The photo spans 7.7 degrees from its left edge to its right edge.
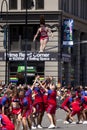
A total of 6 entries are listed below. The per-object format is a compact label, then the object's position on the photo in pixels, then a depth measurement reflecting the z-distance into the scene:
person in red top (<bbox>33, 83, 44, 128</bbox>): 25.50
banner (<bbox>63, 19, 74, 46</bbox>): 57.84
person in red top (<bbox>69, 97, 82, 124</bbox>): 28.53
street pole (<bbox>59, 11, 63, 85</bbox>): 56.74
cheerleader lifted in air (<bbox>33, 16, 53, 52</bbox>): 20.69
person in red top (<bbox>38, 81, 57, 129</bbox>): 25.48
